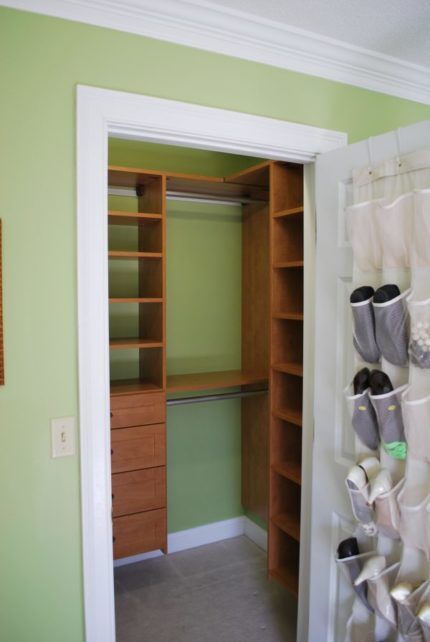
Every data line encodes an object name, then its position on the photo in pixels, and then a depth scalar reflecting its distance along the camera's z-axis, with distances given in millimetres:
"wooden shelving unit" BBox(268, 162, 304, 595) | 2445
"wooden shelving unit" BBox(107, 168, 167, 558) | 2504
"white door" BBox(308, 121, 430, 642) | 1659
